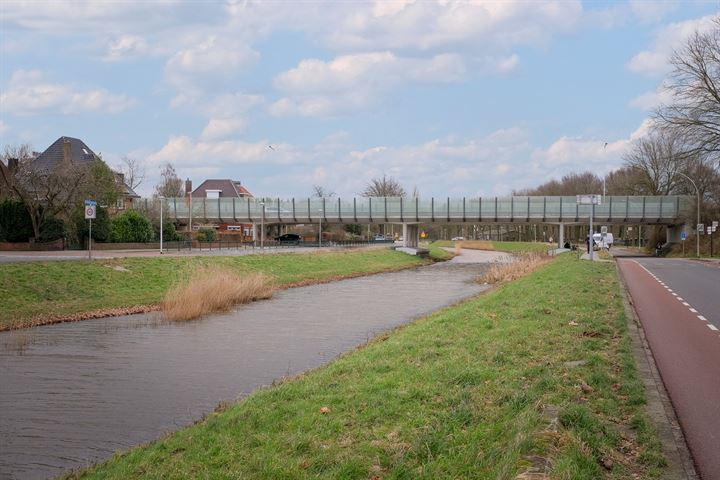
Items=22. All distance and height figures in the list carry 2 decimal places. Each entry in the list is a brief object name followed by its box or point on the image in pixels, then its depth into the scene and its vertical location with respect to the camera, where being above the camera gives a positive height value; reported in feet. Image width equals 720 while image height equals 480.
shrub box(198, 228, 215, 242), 249.55 -9.07
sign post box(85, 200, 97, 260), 95.69 -0.06
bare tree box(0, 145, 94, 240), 172.24 +5.41
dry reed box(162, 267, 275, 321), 74.59 -9.70
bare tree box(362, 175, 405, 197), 402.93 +11.04
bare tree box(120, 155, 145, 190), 295.11 +11.86
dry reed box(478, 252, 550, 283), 129.39 -11.97
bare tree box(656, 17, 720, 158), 167.12 +23.14
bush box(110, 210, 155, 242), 192.44 -5.14
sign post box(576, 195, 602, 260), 123.85 +1.51
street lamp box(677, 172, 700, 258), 199.93 -10.57
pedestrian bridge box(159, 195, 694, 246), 251.60 -0.89
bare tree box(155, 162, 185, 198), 366.61 +12.74
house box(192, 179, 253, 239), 367.93 +10.52
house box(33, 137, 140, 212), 233.76 +19.01
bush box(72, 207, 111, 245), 176.86 -4.02
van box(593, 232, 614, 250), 260.70 -13.12
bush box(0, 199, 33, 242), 168.96 -2.89
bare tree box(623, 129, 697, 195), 262.06 +14.62
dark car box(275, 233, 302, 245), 322.67 -13.31
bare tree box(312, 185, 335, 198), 408.14 +9.11
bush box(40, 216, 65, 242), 171.32 -4.68
